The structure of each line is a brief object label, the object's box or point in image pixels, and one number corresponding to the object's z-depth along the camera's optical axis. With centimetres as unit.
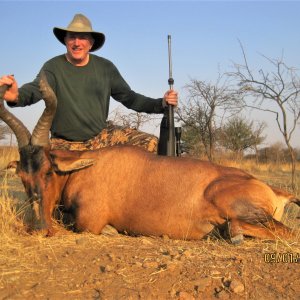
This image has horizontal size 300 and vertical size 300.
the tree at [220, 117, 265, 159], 3185
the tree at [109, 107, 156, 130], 1262
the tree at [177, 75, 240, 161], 1667
